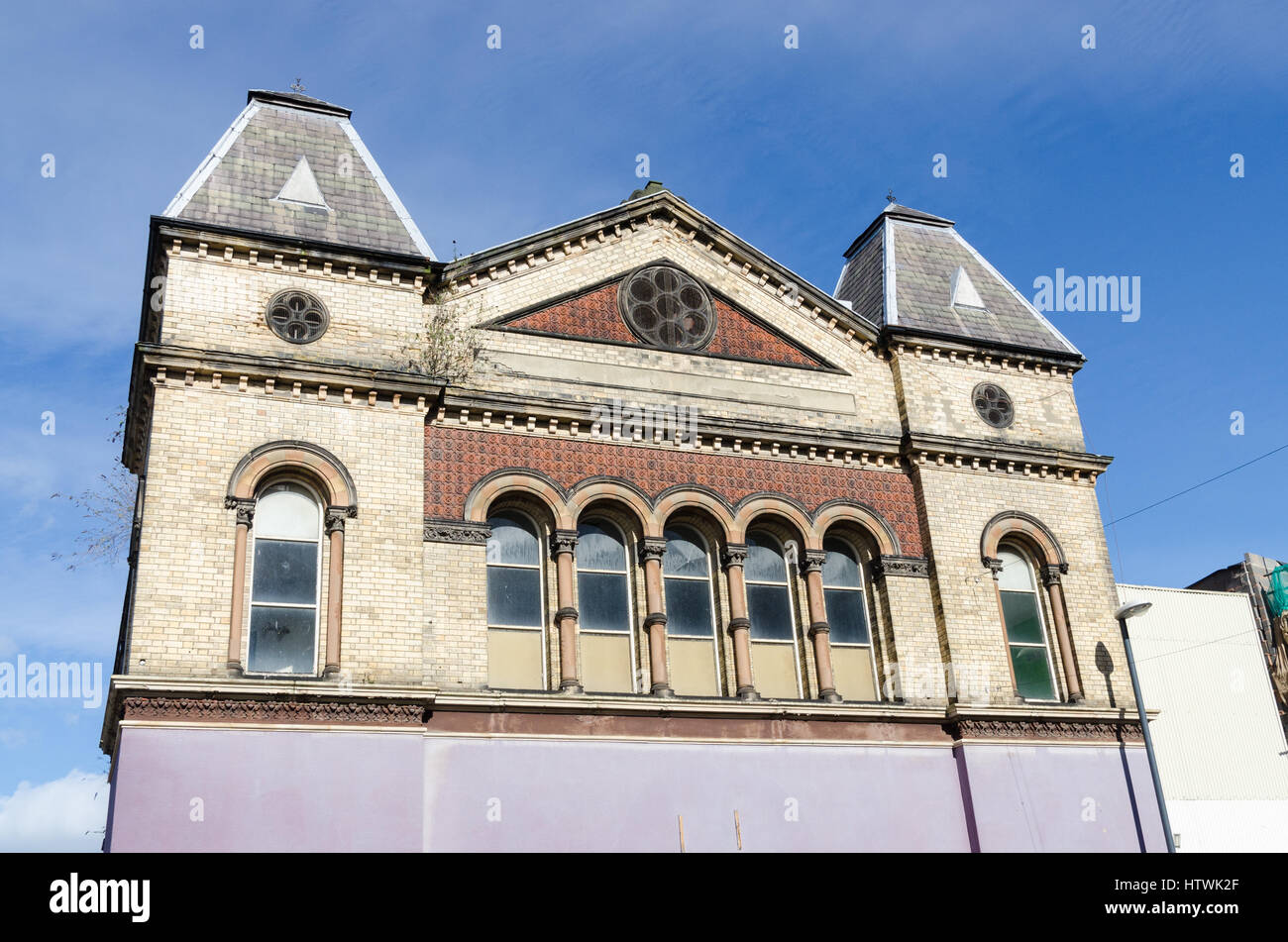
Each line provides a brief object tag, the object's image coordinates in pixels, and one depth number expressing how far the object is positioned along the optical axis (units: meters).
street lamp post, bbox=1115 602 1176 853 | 19.11
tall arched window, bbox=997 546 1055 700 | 20.75
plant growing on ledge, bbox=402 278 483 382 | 18.77
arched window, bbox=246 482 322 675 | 16.52
